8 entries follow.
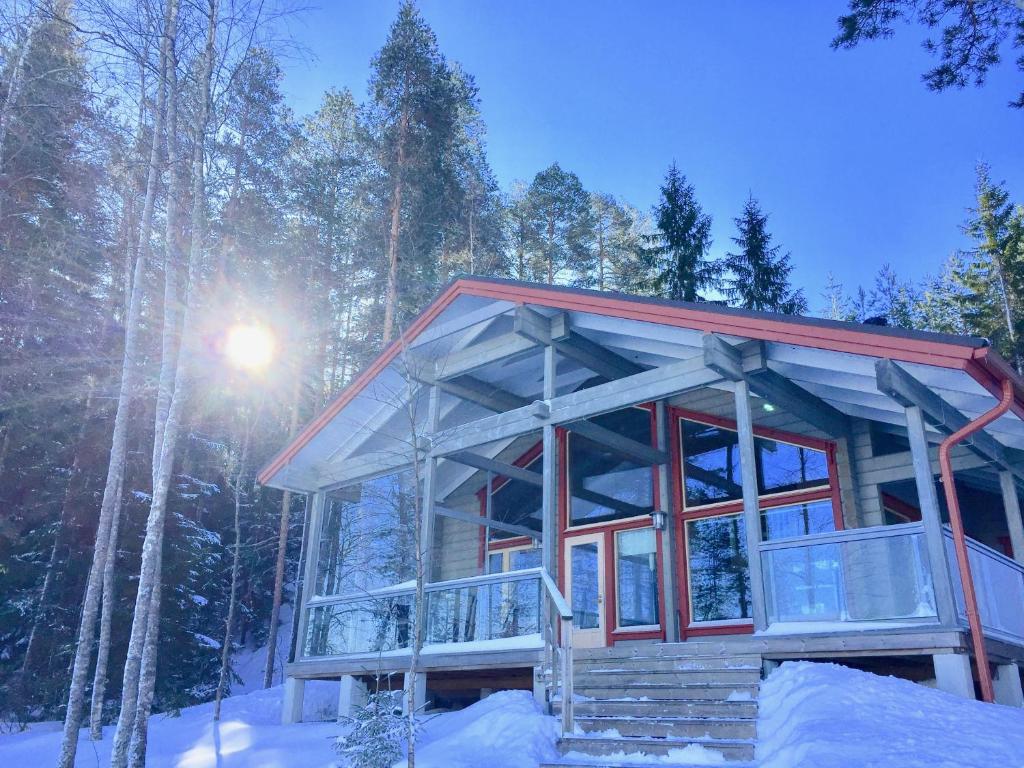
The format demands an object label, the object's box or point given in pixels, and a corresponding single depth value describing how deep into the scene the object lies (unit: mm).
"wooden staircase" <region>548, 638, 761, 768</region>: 5910
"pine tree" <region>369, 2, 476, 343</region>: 20375
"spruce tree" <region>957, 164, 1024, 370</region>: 26047
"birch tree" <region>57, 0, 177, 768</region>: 9383
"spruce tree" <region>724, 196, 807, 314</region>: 26344
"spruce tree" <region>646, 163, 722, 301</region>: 25547
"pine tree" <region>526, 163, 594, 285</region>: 26766
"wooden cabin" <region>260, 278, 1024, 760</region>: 6441
